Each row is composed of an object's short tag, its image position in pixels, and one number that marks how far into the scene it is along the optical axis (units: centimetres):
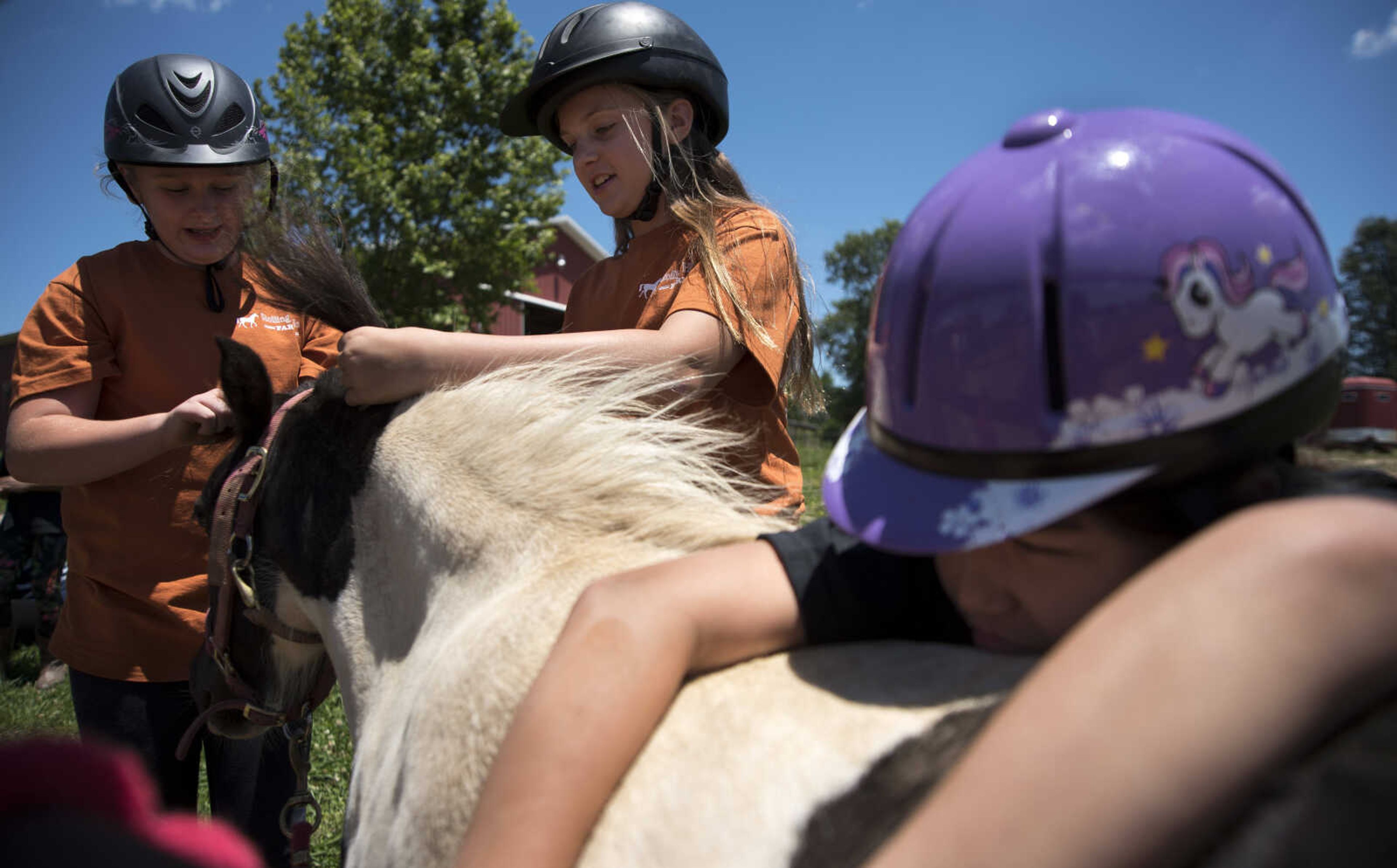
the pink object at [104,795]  46
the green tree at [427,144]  1595
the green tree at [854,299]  3894
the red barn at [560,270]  2600
